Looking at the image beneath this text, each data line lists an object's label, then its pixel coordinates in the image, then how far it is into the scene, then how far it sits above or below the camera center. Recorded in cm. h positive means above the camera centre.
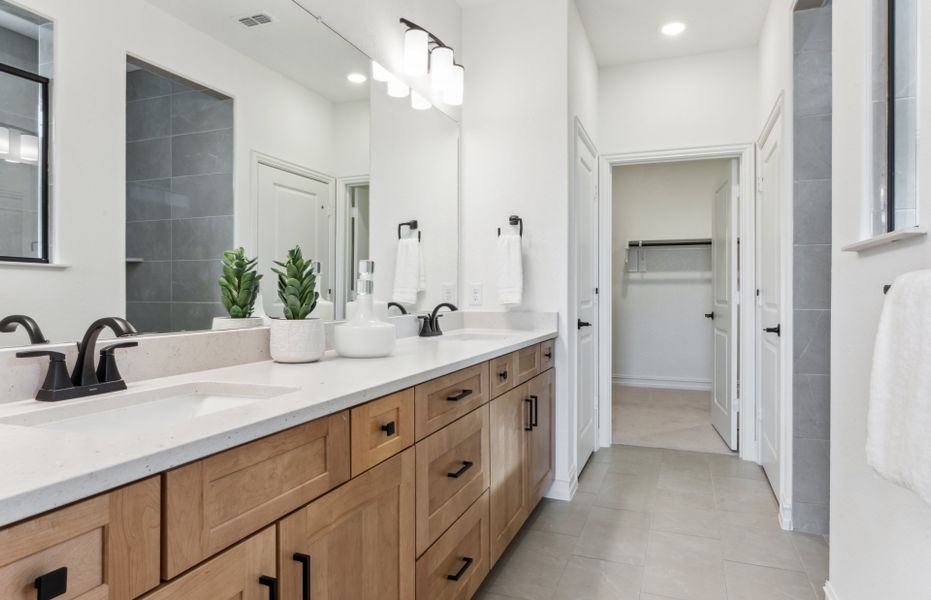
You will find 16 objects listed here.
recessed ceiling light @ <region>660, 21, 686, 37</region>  325 +160
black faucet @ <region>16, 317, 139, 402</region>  105 -16
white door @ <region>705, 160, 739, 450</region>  362 -8
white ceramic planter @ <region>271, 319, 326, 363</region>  154 -12
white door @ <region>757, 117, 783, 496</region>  275 +1
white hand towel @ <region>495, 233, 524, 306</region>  280 +13
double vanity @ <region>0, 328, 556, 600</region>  63 -29
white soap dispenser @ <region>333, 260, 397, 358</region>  169 -12
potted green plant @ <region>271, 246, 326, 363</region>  155 -7
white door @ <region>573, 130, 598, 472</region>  318 +7
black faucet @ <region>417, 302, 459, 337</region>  257 -13
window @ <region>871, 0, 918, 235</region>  123 +43
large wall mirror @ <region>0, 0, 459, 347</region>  129 +39
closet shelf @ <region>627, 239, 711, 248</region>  568 +57
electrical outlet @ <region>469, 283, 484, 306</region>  301 +1
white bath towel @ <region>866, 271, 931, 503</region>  90 -16
